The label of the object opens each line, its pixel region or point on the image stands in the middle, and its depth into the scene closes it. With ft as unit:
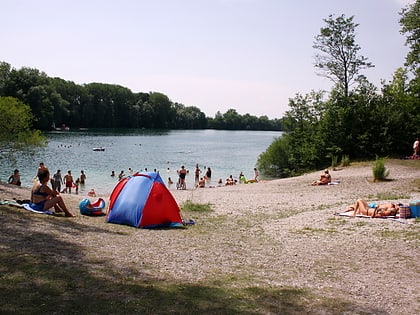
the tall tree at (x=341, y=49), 122.01
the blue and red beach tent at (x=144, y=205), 40.22
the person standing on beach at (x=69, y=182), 94.38
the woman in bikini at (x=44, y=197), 39.68
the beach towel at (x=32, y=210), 38.99
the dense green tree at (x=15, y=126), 90.02
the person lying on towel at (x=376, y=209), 42.24
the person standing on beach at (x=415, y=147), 97.02
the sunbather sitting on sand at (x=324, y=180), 76.19
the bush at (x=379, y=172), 73.10
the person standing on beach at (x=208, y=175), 127.85
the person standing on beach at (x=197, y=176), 119.85
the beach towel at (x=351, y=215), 41.88
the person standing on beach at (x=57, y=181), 90.26
